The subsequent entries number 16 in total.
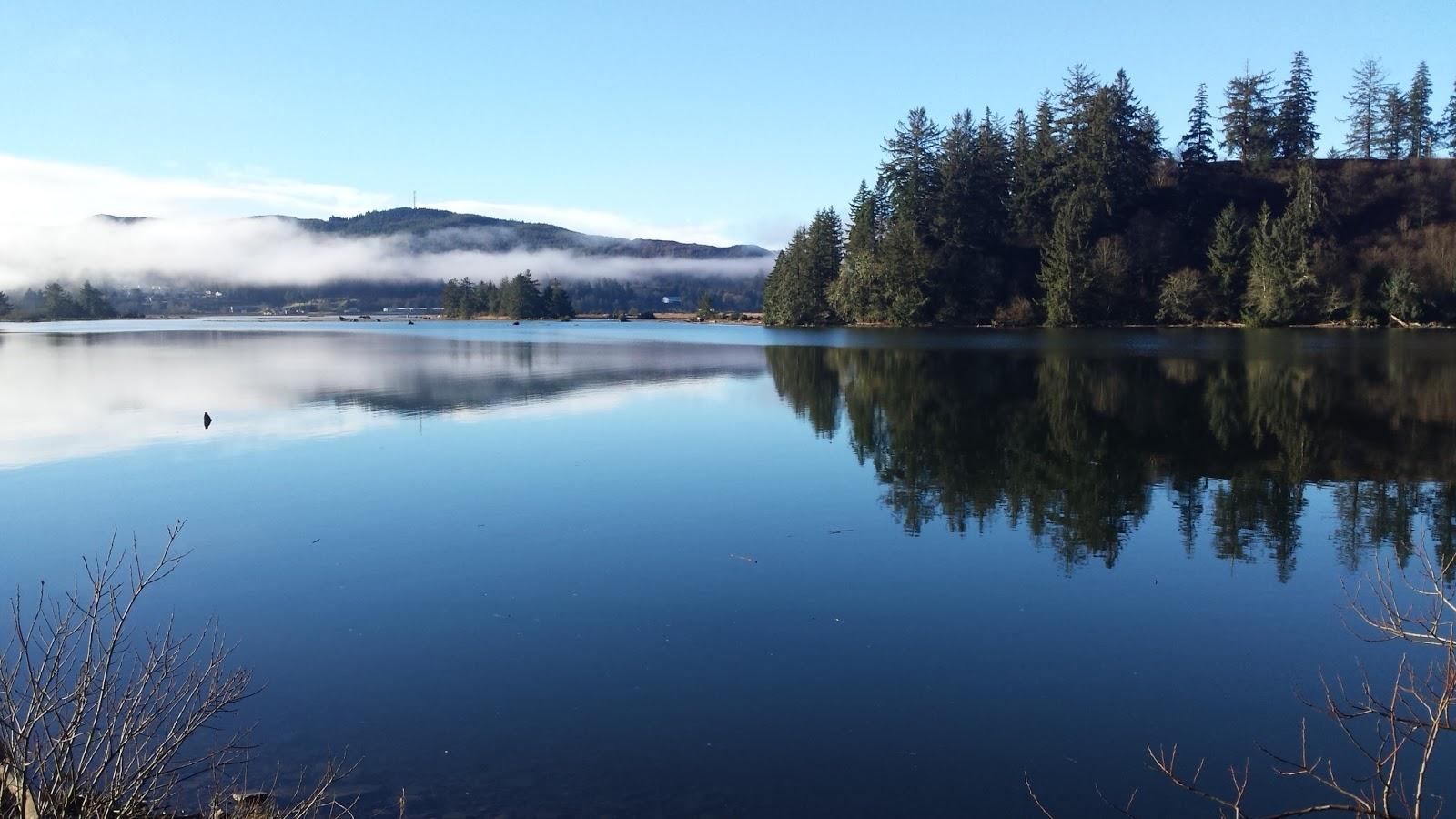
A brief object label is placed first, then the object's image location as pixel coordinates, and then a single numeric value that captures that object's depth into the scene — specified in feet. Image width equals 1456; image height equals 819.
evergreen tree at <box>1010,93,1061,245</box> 271.69
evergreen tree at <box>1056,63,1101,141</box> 273.54
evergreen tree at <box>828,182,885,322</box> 268.82
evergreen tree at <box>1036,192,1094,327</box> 248.73
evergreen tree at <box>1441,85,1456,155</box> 315.37
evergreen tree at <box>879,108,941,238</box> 269.44
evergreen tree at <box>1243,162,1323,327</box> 231.09
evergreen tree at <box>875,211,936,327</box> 257.34
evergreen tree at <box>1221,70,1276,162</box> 296.92
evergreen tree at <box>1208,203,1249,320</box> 245.24
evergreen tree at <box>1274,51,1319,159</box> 295.48
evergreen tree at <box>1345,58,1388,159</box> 329.72
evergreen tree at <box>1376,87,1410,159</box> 320.70
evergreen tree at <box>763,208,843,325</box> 302.25
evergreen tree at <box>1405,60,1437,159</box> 317.83
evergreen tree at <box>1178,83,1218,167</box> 298.56
